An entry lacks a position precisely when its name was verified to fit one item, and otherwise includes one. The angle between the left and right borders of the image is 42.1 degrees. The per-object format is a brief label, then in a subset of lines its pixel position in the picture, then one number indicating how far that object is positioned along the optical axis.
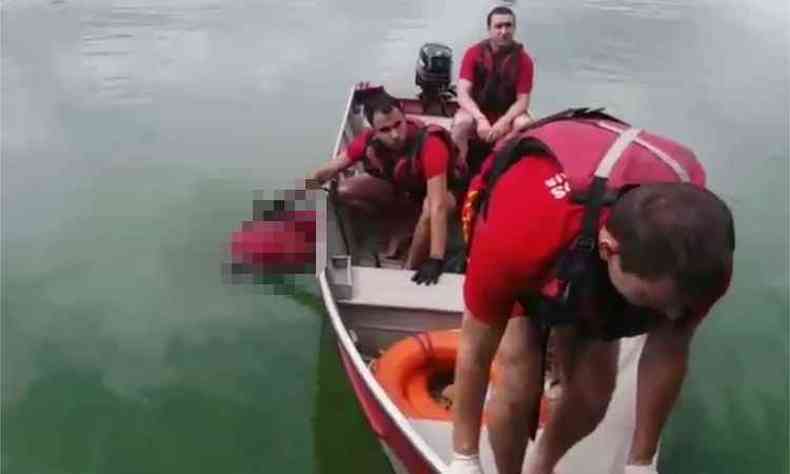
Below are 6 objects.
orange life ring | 3.86
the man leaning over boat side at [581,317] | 1.82
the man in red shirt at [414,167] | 4.48
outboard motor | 6.42
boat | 3.40
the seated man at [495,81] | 5.45
